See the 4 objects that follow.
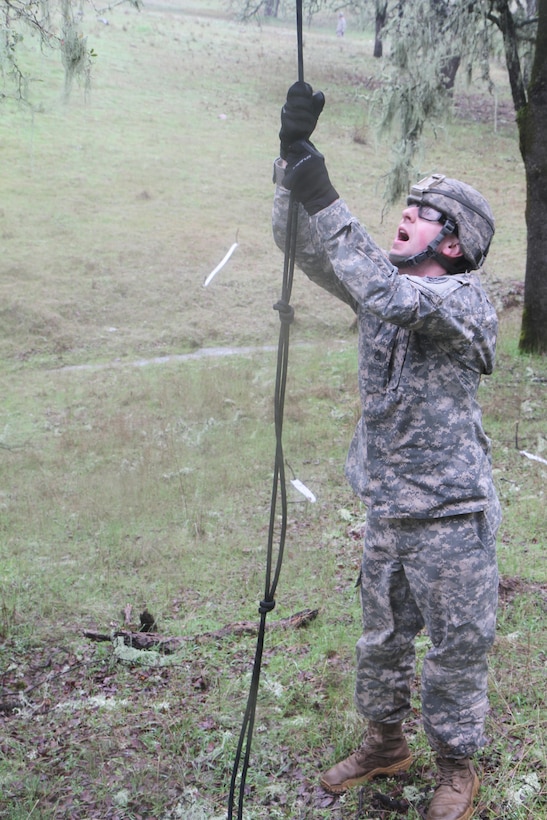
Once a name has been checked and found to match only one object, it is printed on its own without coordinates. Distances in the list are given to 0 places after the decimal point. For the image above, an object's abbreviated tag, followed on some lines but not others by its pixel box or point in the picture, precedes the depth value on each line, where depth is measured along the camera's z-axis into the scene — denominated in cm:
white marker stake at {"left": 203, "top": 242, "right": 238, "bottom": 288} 1655
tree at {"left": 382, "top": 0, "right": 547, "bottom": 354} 884
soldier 250
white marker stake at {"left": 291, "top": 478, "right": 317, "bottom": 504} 661
